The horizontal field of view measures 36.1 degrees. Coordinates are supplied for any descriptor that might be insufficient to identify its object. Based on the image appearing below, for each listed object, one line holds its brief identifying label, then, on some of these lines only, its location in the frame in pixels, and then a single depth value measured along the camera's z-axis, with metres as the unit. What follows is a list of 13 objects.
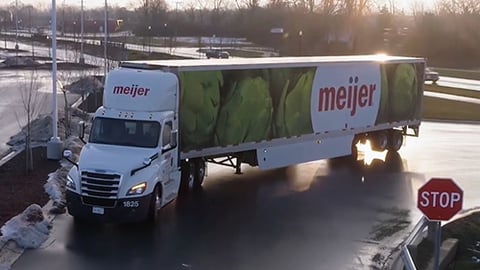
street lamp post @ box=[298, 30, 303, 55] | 80.94
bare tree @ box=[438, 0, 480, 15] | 108.92
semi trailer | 15.70
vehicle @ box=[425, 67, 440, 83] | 61.19
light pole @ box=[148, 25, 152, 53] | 81.18
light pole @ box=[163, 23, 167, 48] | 94.00
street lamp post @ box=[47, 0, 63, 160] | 22.05
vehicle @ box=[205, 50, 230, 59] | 70.29
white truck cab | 15.46
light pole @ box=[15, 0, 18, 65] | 67.39
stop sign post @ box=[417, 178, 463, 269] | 9.33
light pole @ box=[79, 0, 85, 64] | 53.29
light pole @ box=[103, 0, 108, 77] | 40.33
